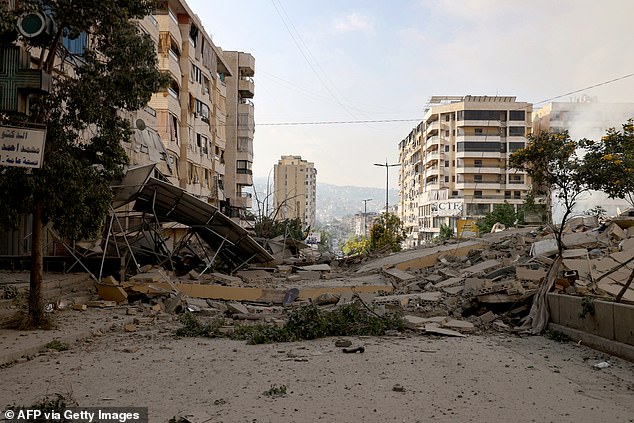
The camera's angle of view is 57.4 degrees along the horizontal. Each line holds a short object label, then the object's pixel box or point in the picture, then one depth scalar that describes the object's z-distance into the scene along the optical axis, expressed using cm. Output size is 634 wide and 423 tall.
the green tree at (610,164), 1216
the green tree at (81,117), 948
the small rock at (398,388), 664
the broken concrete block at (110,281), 1450
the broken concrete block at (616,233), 1805
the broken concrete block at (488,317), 1189
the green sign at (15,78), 894
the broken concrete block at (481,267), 1856
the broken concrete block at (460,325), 1120
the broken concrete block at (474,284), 1498
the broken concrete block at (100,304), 1350
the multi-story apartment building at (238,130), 5000
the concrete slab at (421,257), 2294
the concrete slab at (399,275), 1956
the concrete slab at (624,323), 831
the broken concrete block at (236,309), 1381
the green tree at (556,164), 1241
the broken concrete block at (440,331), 1072
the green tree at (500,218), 4753
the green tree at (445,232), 5906
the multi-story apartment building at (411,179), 9400
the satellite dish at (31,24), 901
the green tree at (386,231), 3968
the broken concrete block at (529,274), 1453
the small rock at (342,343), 946
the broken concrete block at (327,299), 1495
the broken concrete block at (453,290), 1556
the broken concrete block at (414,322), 1119
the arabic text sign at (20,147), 862
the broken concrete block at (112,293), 1412
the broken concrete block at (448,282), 1692
